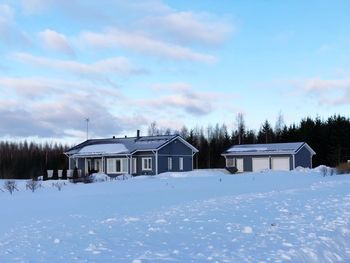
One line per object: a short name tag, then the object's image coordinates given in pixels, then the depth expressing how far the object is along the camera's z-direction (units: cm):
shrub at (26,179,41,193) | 2486
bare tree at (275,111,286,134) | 9625
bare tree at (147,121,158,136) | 10662
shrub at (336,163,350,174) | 3363
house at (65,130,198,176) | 4516
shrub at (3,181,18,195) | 2437
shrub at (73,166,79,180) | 4297
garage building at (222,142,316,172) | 5044
